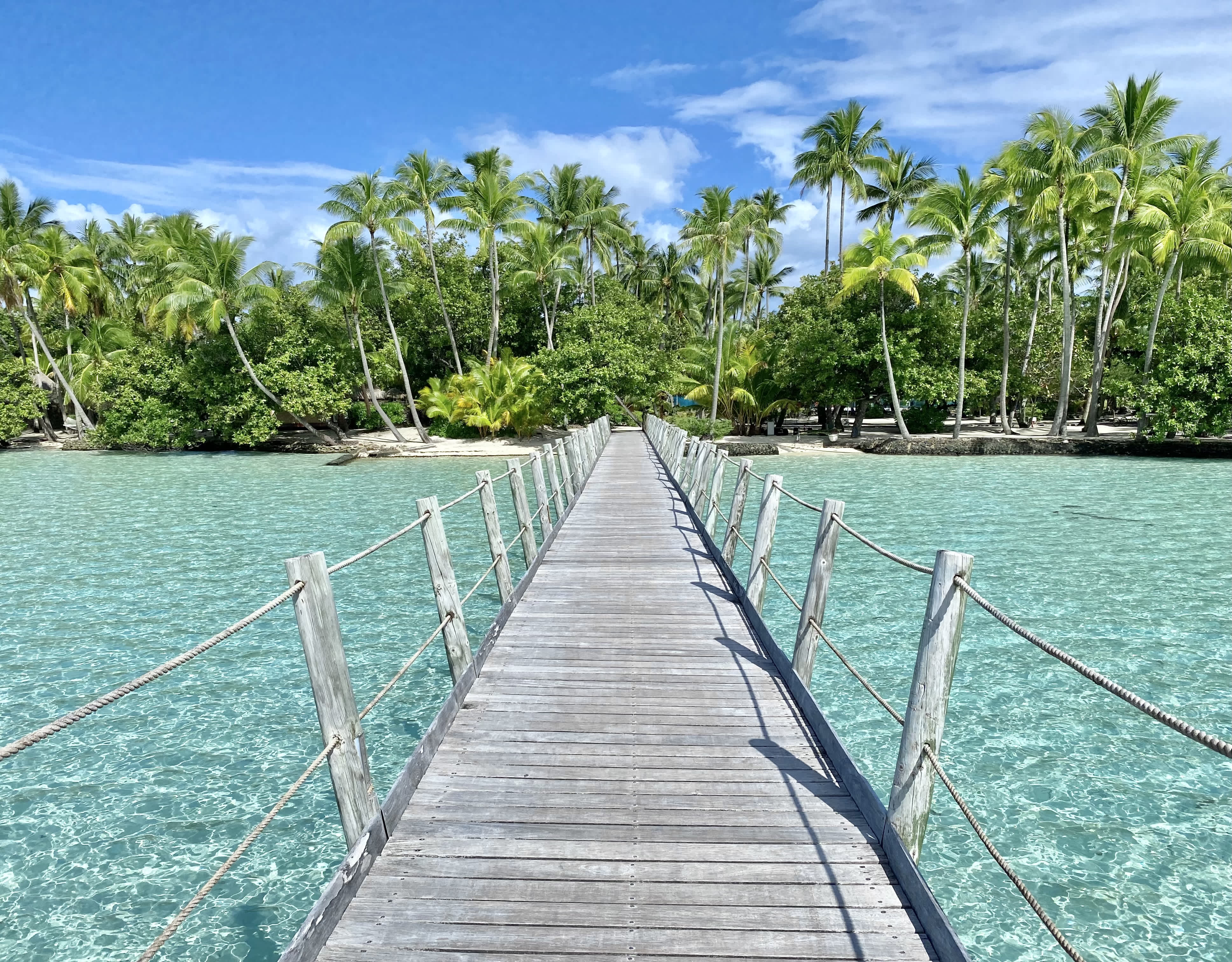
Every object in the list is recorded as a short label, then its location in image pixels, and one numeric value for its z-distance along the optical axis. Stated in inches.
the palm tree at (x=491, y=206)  1236.5
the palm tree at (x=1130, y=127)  1034.1
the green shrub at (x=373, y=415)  1509.6
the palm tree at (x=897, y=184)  1524.4
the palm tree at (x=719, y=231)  1253.7
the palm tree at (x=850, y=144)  1547.7
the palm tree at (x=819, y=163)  1581.0
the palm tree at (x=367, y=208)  1120.8
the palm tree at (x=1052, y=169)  1021.2
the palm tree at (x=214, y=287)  1144.8
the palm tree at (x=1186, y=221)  1003.3
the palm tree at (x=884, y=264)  1111.6
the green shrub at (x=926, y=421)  1370.6
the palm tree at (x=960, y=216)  1098.1
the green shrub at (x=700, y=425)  1296.8
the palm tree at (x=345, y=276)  1175.6
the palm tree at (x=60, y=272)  1305.4
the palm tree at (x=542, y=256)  1283.2
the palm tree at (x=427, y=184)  1234.6
